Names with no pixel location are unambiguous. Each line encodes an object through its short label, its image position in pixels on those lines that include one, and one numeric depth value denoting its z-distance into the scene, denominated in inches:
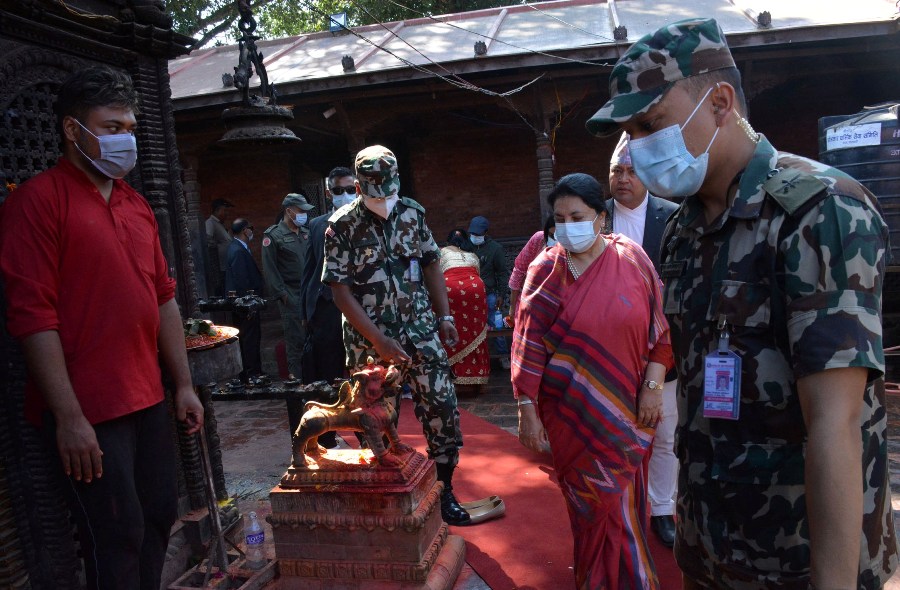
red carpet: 128.0
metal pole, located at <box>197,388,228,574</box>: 126.0
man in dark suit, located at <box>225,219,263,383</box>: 289.5
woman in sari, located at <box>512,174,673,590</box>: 109.3
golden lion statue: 117.5
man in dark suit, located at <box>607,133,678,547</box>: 136.3
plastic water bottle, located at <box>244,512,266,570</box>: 127.1
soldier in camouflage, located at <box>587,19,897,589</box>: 48.4
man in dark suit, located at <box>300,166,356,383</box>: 194.7
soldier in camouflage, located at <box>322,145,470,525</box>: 143.3
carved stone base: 114.1
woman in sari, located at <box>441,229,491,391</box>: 272.1
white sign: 275.1
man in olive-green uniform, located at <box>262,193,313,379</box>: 263.7
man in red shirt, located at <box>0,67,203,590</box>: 82.2
